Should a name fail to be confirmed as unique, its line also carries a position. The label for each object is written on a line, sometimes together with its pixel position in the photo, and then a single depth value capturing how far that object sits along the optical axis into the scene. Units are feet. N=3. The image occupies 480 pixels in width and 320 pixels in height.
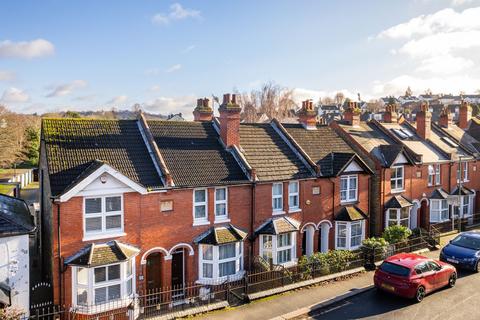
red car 54.44
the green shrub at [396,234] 78.84
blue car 67.46
